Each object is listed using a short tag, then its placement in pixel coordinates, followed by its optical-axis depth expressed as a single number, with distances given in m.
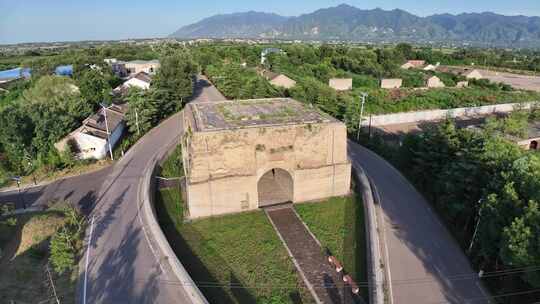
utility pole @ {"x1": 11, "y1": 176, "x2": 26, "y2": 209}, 23.01
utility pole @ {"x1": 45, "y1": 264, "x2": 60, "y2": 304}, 13.68
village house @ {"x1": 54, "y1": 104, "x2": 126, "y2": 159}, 28.89
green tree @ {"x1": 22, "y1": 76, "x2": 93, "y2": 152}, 29.16
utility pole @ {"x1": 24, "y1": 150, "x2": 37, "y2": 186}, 28.13
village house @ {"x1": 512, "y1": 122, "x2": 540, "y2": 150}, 30.31
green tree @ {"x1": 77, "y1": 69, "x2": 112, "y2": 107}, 39.84
